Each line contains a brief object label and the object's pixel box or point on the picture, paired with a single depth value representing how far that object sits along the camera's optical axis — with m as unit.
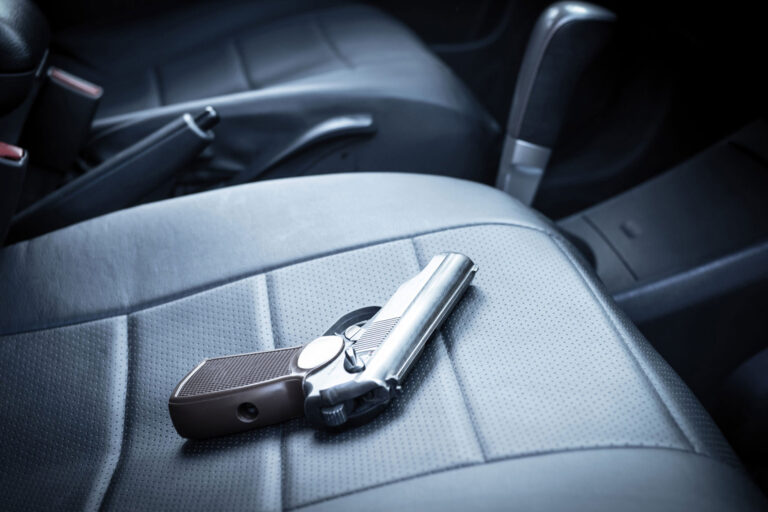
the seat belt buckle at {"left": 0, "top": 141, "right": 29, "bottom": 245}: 0.97
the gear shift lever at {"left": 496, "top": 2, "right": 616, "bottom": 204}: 1.19
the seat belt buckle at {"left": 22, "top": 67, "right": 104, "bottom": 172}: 1.27
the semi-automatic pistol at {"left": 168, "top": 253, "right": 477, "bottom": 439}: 0.69
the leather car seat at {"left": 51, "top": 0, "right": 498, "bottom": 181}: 1.47
